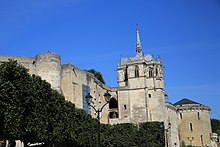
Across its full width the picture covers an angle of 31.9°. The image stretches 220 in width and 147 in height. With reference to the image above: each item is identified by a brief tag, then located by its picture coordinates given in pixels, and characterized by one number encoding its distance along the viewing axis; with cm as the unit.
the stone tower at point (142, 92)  6550
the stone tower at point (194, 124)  8156
